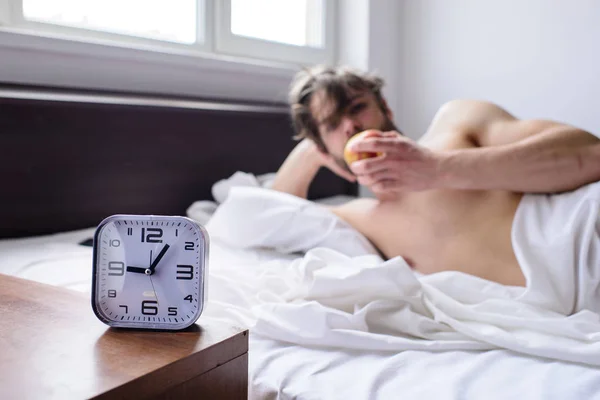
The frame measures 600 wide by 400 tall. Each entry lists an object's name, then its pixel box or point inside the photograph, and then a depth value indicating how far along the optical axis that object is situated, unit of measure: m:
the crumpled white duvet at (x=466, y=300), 0.73
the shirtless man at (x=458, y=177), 1.08
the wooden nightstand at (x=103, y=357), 0.42
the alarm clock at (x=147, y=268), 0.55
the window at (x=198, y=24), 1.53
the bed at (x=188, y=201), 0.64
